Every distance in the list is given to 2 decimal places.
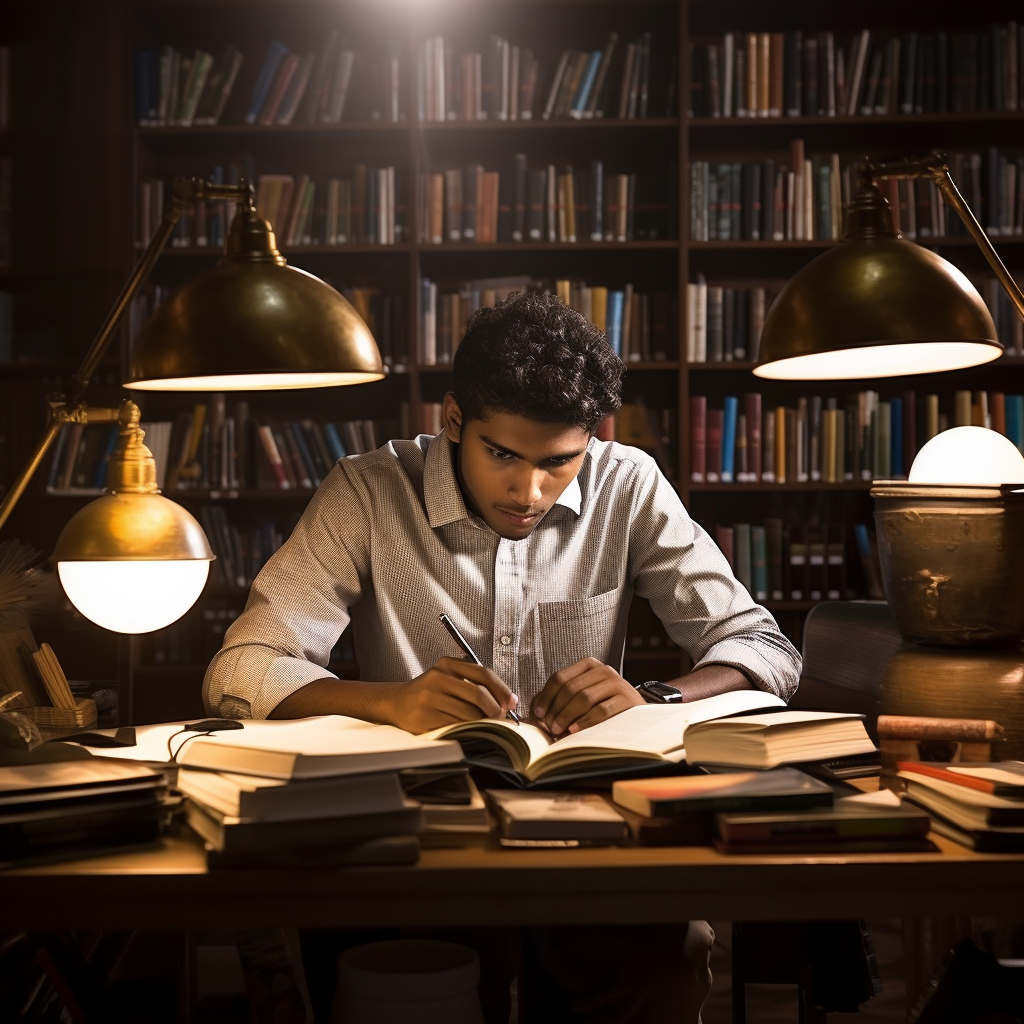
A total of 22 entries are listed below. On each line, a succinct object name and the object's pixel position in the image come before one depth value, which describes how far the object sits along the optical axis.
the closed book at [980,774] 0.88
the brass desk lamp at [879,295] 1.29
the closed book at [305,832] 0.81
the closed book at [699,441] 3.33
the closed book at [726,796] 0.88
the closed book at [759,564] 3.39
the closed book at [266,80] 3.33
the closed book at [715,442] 3.35
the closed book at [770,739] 1.03
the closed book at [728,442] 3.34
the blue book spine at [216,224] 3.37
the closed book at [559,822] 0.87
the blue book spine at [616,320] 3.33
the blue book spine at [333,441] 3.39
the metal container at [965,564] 1.26
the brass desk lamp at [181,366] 1.18
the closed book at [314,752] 0.85
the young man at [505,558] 1.55
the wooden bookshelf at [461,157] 3.31
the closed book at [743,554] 3.40
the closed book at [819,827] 0.85
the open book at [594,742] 1.01
